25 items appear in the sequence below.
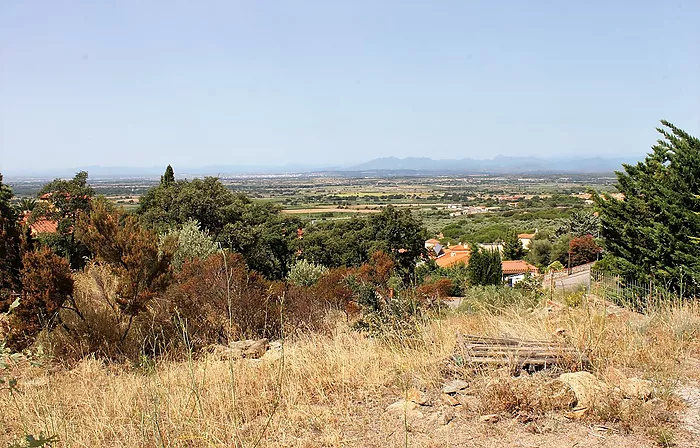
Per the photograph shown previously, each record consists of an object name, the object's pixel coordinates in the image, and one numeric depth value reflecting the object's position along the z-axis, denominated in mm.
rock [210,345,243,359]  5340
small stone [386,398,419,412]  3625
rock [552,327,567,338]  4800
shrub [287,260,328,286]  17344
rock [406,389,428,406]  3707
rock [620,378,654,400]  3592
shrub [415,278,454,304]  8484
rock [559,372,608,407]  3555
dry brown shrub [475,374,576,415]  3527
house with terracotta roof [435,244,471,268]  39688
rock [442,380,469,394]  3846
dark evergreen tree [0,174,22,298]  7062
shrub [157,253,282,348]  7699
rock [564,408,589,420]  3432
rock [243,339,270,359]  6015
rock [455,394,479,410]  3629
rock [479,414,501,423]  3424
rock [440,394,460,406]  3682
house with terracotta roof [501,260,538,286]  35188
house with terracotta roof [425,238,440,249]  52900
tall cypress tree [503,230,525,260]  44938
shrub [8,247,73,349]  6668
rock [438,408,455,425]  3438
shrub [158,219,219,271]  13813
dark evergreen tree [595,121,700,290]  10141
